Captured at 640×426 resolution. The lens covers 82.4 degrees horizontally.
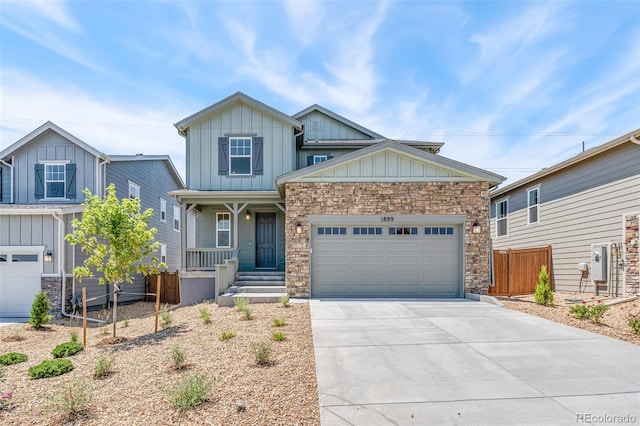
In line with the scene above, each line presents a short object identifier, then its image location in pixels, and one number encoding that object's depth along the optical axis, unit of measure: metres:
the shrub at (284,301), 9.30
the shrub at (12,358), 6.19
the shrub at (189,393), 3.84
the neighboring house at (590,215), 10.33
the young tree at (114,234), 7.45
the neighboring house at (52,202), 11.50
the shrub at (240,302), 8.56
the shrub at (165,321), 8.15
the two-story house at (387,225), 10.75
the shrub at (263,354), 5.05
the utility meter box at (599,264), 10.98
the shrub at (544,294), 9.83
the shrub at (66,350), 6.32
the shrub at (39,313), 9.64
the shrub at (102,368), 4.96
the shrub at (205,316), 7.82
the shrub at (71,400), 3.84
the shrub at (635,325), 6.59
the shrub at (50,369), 5.19
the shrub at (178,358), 5.06
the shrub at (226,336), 6.36
